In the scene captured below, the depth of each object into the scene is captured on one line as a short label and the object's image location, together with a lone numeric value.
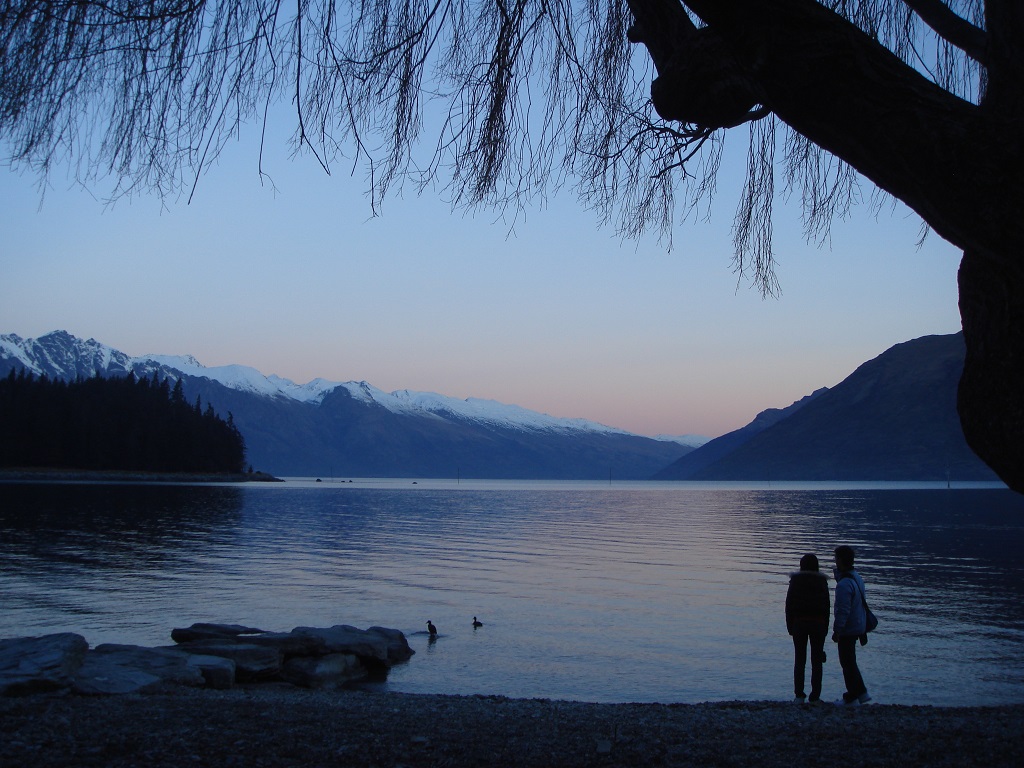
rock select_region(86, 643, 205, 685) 12.29
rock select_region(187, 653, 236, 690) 12.90
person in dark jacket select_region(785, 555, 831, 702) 11.45
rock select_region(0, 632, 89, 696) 10.34
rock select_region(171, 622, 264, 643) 16.67
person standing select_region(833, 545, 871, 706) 11.01
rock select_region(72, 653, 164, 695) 10.62
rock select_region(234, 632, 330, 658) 15.02
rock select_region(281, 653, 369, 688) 14.27
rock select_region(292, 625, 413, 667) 15.75
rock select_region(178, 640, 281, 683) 13.98
